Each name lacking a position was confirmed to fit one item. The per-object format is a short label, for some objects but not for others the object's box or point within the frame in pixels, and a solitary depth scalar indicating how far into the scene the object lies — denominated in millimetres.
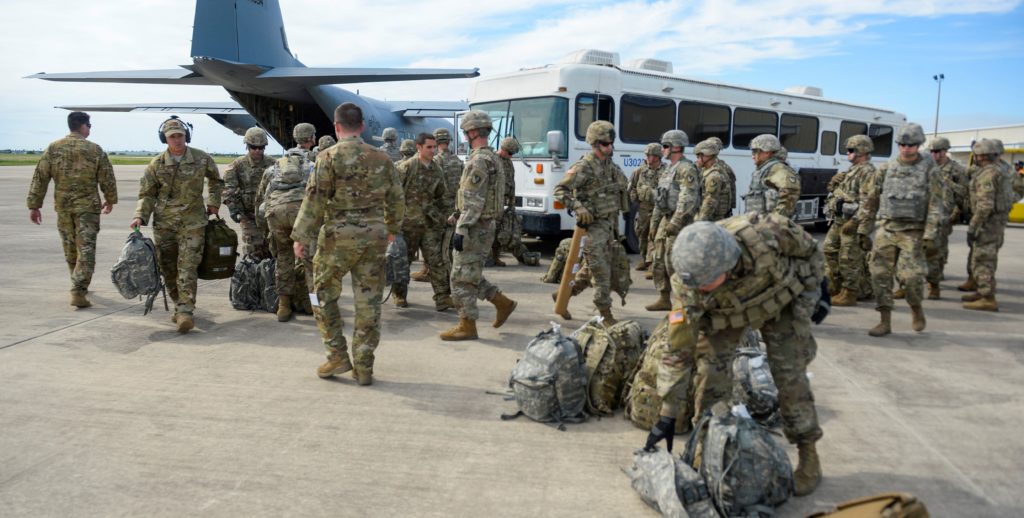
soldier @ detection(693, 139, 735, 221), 6629
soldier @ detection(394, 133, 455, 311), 7004
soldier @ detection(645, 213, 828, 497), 2689
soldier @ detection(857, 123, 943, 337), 5973
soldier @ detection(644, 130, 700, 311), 6605
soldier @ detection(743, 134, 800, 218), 5906
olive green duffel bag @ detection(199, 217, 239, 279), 6363
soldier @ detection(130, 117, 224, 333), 6008
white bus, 9914
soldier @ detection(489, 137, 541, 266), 8930
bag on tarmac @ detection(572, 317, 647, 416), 4105
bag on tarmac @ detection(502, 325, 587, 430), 3949
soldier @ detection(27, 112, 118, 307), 6613
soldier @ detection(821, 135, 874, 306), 7391
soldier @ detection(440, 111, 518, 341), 5574
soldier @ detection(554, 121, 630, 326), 5875
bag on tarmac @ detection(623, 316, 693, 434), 3789
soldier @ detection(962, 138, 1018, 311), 7516
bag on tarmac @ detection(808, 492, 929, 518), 2260
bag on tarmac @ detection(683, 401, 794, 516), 2855
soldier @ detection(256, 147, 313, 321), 6102
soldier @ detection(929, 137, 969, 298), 8117
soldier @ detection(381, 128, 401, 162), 11273
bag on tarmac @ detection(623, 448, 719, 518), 2811
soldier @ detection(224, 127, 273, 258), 7051
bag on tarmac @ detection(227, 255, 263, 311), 6781
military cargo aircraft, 17500
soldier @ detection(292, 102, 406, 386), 4512
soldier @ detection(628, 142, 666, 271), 9359
